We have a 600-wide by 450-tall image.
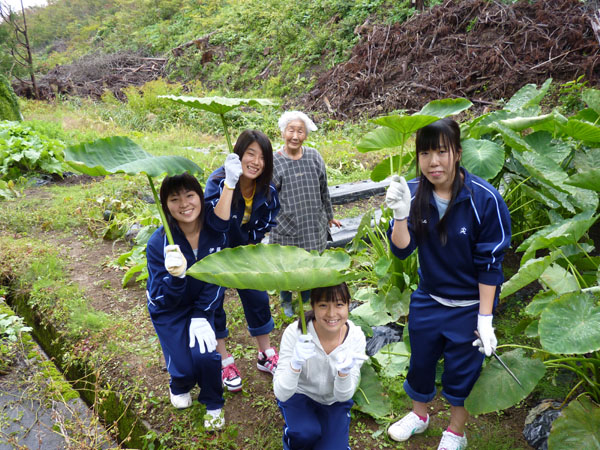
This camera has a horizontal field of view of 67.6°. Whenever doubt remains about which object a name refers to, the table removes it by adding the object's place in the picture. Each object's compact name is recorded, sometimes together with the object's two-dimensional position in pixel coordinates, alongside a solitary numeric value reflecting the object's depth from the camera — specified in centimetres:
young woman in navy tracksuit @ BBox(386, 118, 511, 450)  164
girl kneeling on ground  161
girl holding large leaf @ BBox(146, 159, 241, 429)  197
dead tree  1152
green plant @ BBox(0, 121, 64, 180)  598
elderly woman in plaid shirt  274
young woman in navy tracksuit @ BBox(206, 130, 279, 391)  214
